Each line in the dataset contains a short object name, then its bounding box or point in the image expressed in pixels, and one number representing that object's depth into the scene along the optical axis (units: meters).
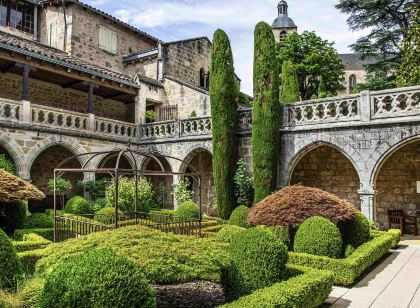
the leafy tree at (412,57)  14.65
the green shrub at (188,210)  14.32
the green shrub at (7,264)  5.55
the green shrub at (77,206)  14.00
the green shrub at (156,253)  4.62
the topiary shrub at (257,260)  6.23
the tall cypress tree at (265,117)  14.23
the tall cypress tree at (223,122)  15.27
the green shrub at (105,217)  12.25
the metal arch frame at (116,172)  7.66
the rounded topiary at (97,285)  3.67
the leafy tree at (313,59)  29.27
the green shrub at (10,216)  10.76
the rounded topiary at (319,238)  8.36
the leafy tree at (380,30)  23.45
